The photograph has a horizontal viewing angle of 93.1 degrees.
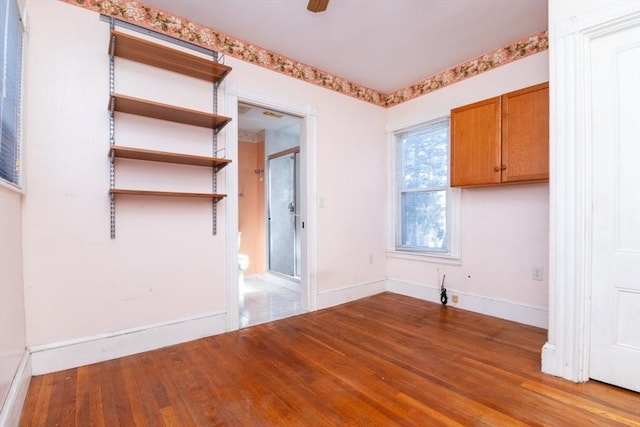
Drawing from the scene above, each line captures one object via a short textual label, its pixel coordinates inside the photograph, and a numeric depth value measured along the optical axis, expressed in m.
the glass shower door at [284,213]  4.50
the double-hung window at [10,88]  1.45
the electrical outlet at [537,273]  2.70
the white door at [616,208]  1.71
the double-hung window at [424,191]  3.44
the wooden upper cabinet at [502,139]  2.51
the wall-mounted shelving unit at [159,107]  2.05
